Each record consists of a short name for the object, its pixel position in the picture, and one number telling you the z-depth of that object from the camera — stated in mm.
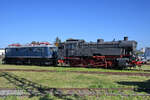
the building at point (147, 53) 34478
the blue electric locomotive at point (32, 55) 22812
